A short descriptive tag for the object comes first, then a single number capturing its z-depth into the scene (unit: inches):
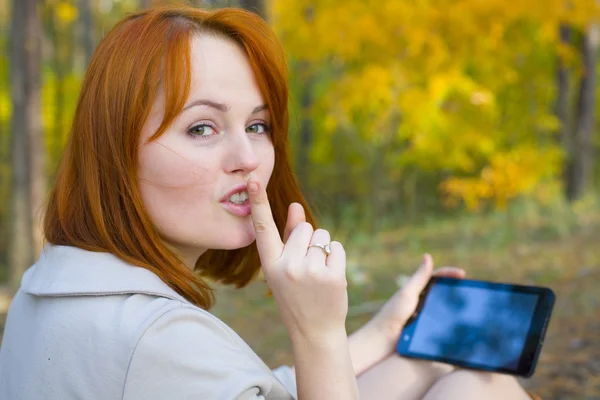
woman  45.6
